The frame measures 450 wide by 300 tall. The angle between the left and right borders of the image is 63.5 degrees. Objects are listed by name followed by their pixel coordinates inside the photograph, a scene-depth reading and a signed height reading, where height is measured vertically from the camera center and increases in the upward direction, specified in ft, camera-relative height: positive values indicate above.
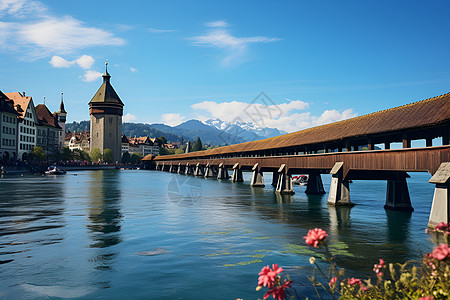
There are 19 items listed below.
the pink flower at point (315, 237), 14.75 -3.26
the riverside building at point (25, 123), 330.73 +33.17
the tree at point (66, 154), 440.74 +4.45
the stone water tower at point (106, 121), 551.59 +55.62
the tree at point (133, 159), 652.11 -2.74
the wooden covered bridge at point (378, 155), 64.15 +0.46
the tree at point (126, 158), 634.97 -0.91
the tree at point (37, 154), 338.13 +3.38
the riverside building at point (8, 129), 296.71 +24.43
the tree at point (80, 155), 484.87 +3.55
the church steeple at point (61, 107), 528.22 +73.64
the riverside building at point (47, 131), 384.68 +29.60
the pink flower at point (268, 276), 14.76 -4.88
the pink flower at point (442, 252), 14.12 -3.75
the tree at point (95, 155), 526.98 +3.69
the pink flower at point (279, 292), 14.99 -5.60
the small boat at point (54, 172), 278.67 -11.03
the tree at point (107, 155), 539.25 +3.73
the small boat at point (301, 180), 230.27 -14.64
